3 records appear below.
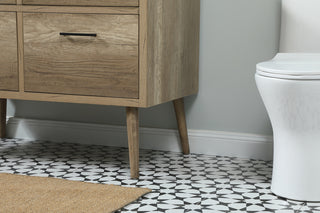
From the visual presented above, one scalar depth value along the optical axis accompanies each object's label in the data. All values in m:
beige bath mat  2.38
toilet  2.41
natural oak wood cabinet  2.65
